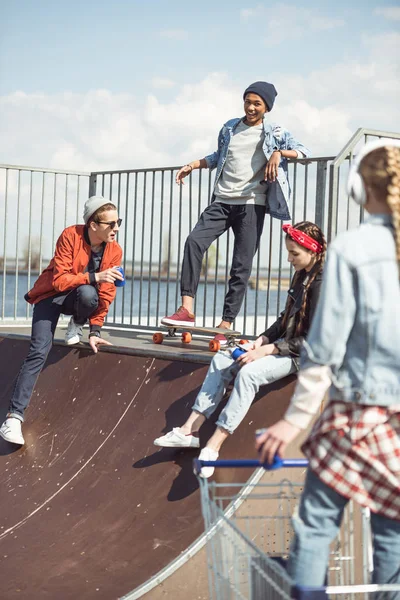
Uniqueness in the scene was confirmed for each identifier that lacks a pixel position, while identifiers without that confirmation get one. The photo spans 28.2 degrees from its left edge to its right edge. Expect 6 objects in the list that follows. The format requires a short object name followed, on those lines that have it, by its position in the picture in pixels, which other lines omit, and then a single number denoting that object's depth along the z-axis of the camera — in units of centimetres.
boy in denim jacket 710
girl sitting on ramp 494
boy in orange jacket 666
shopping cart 227
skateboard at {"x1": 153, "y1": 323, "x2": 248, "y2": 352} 693
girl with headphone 231
